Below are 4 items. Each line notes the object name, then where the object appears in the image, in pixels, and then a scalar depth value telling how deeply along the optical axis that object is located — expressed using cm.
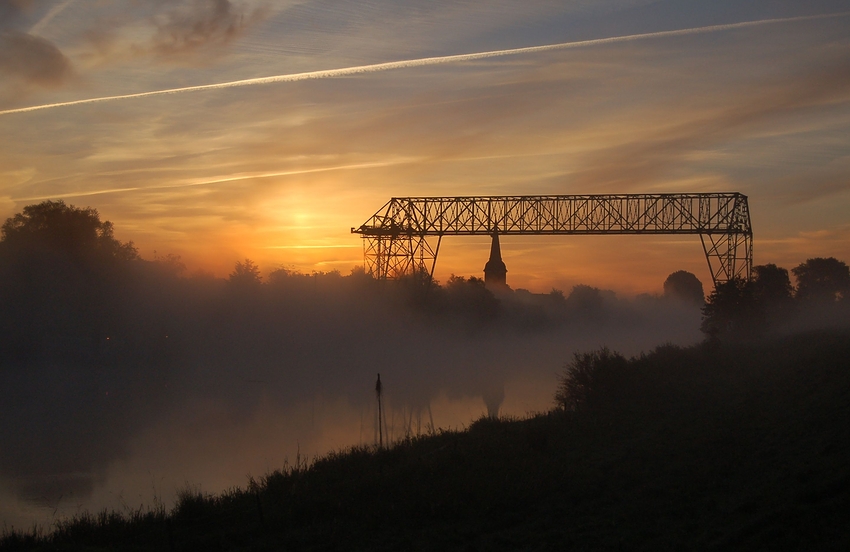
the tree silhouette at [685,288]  13900
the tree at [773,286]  6112
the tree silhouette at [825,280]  8819
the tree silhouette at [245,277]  6544
